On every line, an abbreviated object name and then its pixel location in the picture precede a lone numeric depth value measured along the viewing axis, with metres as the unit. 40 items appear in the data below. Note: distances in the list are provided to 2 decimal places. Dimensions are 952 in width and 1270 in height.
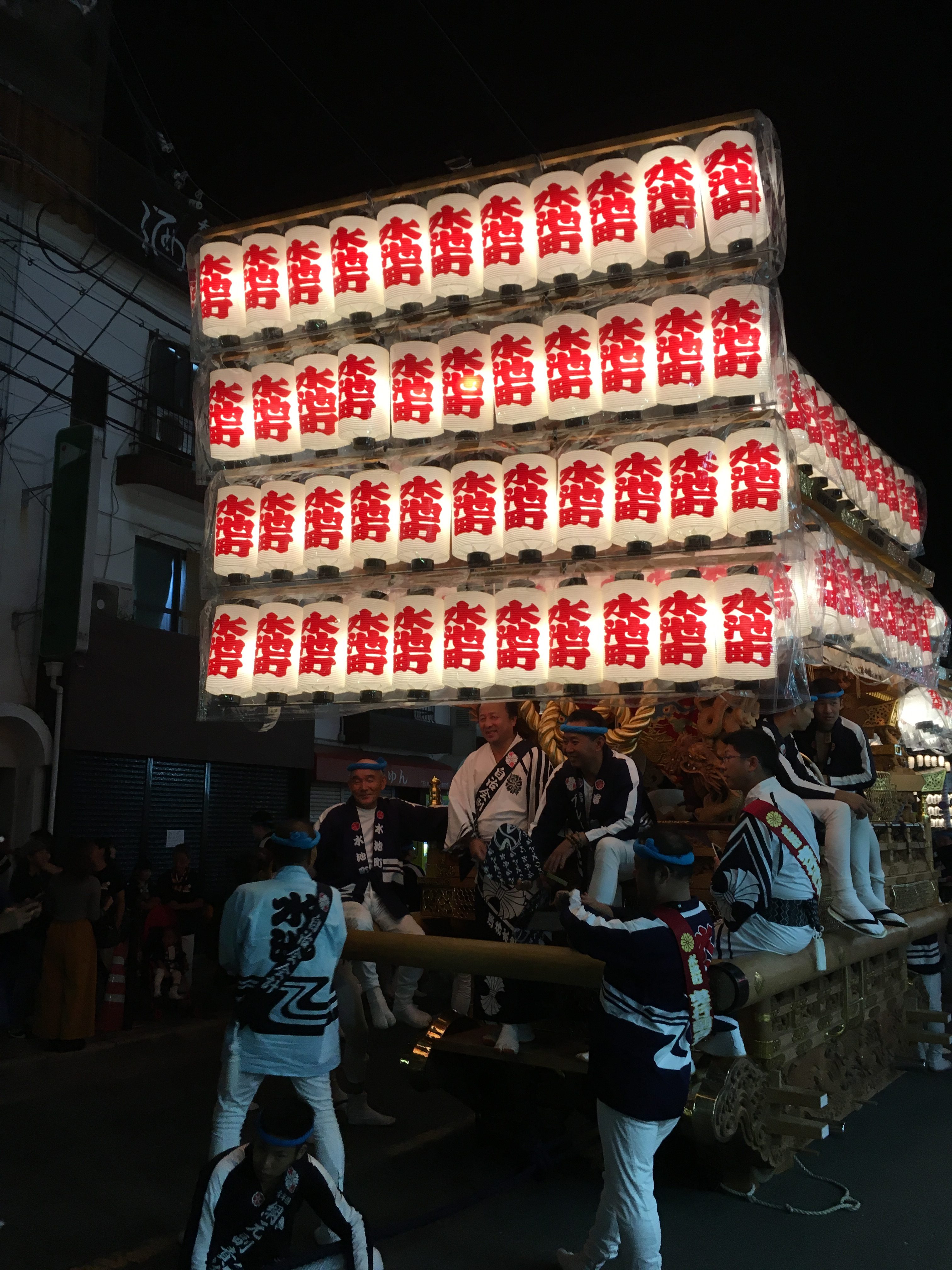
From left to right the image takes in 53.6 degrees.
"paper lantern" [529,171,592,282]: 7.25
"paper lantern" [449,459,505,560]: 7.41
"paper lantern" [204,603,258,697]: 8.11
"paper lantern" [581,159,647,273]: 7.09
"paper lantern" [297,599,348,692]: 7.87
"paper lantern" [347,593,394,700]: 7.71
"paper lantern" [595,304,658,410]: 7.03
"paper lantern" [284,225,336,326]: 8.12
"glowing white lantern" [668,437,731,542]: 6.84
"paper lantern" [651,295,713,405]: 6.86
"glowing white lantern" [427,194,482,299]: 7.59
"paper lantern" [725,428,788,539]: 6.67
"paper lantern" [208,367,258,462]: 8.30
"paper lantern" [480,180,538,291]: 7.41
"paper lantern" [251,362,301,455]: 8.17
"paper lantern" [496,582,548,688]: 7.29
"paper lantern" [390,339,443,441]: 7.67
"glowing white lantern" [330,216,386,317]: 7.92
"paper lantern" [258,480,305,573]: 8.04
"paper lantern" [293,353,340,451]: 8.04
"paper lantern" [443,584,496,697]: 7.45
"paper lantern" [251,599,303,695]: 7.99
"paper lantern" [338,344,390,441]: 7.85
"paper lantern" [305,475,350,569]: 7.87
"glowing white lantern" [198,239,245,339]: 8.36
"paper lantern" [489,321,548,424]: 7.33
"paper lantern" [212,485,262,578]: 8.16
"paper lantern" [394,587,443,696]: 7.59
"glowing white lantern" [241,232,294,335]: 8.24
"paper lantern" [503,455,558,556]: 7.27
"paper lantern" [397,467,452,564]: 7.58
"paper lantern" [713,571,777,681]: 6.63
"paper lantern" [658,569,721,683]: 6.81
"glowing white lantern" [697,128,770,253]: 6.72
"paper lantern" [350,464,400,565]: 7.73
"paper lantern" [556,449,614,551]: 7.12
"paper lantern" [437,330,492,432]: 7.52
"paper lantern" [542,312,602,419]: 7.18
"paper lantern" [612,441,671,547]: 6.99
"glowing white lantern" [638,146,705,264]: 6.91
